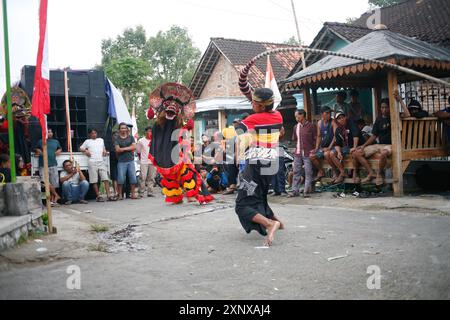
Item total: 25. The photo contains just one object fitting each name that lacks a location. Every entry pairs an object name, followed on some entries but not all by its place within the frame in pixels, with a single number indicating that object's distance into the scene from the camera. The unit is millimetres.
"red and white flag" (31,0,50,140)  5379
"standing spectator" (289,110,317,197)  9461
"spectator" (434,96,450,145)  9094
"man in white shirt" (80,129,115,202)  10641
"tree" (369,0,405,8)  28006
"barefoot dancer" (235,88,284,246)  5230
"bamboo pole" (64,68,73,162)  10234
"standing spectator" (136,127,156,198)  11805
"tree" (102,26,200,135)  32188
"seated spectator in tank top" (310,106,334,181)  9328
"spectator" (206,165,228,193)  11633
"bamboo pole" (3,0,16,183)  5301
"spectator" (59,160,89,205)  10305
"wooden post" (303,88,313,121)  10289
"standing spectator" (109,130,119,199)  11245
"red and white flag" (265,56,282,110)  11874
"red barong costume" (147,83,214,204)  8898
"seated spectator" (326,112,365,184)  9062
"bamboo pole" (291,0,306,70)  13208
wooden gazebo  8266
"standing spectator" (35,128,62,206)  9906
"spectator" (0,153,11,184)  6822
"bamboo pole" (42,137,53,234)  5426
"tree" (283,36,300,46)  43688
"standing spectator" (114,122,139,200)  10594
